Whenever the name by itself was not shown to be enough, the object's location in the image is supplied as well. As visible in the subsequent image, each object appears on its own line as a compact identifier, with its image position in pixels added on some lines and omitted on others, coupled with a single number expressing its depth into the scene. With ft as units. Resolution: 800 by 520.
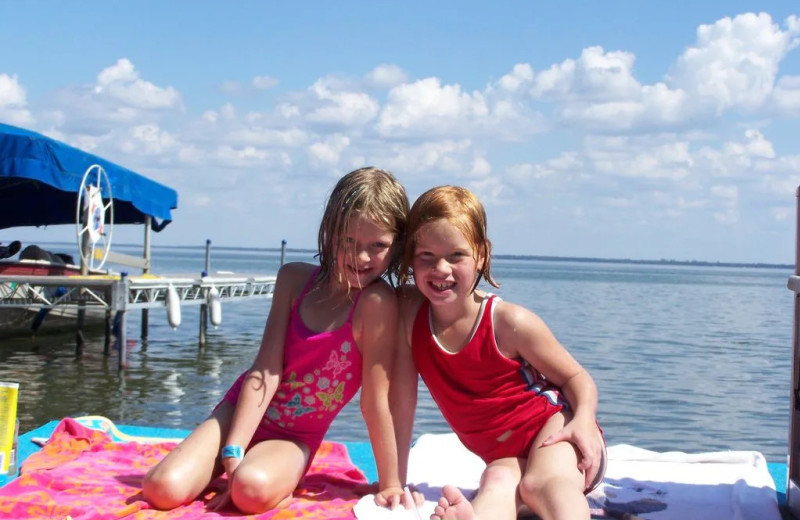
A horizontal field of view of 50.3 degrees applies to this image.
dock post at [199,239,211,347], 44.73
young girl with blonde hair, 9.96
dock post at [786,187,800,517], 10.81
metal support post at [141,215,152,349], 45.38
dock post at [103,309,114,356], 38.70
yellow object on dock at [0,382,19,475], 11.92
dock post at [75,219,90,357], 36.80
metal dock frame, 34.71
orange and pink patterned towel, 9.68
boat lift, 34.73
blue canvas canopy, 34.32
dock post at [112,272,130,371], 34.83
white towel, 10.57
